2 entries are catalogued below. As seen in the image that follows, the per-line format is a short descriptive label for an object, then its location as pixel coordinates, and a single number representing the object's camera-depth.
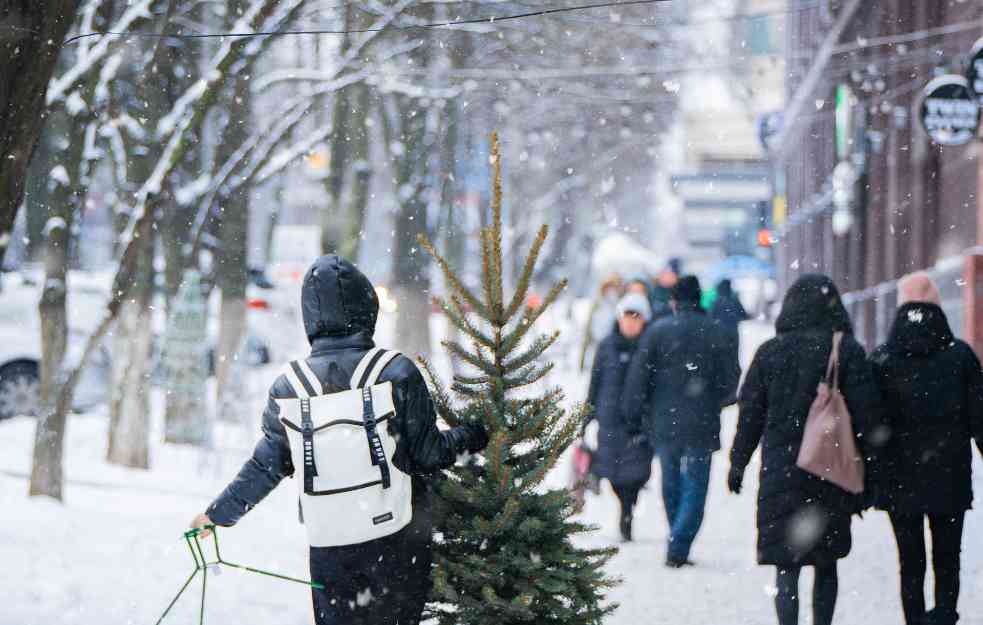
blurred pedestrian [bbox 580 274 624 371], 31.14
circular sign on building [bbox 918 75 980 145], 28.84
